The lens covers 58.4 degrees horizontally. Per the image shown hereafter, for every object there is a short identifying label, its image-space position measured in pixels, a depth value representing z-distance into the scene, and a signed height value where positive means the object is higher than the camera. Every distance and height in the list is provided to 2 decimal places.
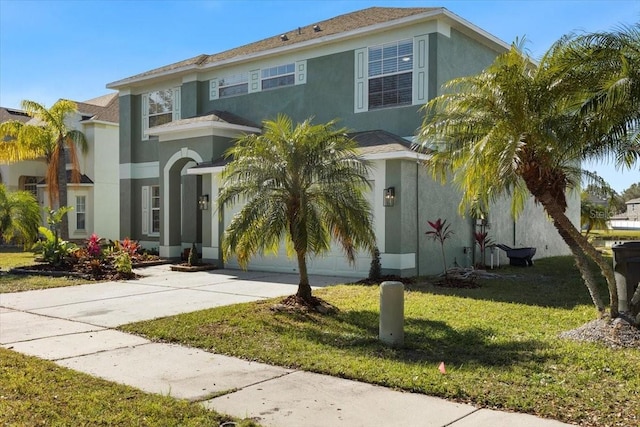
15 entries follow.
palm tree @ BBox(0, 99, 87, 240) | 25.23 +3.42
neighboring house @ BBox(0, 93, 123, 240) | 29.81 +1.96
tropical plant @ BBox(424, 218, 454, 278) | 15.21 -0.44
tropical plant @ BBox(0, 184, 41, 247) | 23.53 +0.10
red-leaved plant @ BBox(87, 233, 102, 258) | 18.14 -0.98
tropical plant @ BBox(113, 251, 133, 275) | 16.67 -1.39
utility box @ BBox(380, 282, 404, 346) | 8.01 -1.38
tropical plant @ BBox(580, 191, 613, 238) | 28.17 +0.01
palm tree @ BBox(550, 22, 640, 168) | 7.59 +1.99
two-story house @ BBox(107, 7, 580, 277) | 16.09 +3.50
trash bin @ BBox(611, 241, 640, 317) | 8.67 -0.82
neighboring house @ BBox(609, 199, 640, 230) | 73.57 +0.01
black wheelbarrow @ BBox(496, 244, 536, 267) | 19.19 -1.31
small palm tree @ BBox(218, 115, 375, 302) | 10.49 +0.35
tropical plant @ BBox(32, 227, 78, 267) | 18.14 -1.06
